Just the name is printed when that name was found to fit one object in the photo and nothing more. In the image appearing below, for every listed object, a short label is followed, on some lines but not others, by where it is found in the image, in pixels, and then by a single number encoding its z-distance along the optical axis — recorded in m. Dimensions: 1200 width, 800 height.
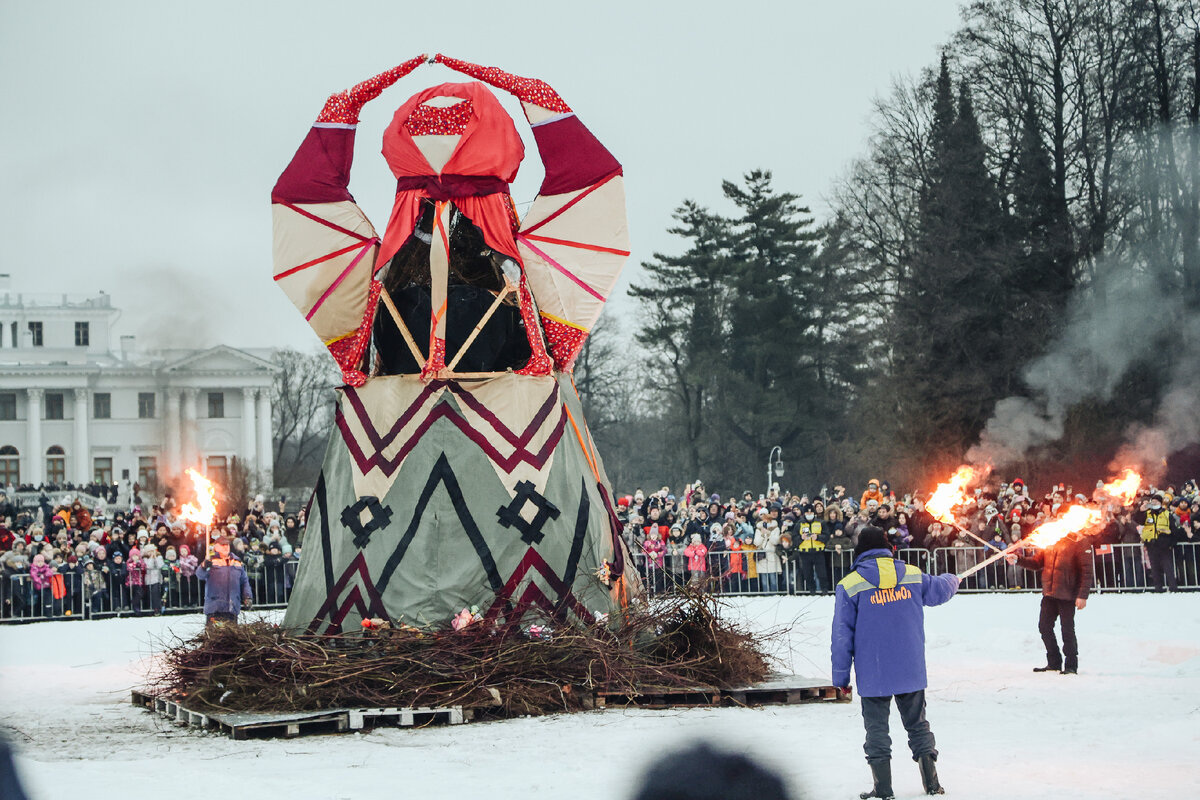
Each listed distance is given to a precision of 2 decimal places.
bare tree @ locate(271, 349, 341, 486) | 78.53
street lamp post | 56.00
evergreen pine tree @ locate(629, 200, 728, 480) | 57.62
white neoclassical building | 73.00
